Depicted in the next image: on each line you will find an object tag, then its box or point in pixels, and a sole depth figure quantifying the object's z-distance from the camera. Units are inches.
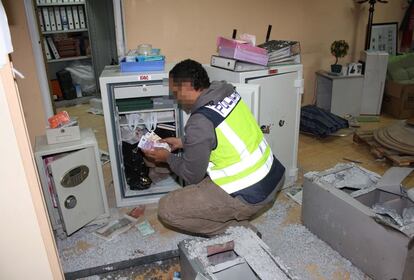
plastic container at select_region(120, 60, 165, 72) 94.0
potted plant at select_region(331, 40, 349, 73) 166.4
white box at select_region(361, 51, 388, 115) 167.6
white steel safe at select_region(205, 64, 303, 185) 94.0
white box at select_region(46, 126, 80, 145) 85.1
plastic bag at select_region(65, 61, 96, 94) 206.2
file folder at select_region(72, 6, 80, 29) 190.9
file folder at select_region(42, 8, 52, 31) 183.2
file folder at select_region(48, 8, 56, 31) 185.0
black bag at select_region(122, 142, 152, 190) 103.0
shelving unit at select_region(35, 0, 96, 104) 185.5
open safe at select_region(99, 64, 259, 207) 91.4
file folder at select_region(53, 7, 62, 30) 186.1
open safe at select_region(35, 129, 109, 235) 82.4
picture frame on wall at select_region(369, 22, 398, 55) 187.9
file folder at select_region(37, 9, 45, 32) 182.7
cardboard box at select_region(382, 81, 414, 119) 167.6
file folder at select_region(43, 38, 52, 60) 191.0
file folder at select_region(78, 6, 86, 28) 193.0
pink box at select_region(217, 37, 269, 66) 90.4
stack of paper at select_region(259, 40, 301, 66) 98.7
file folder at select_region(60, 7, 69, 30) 187.7
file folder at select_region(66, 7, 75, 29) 189.2
